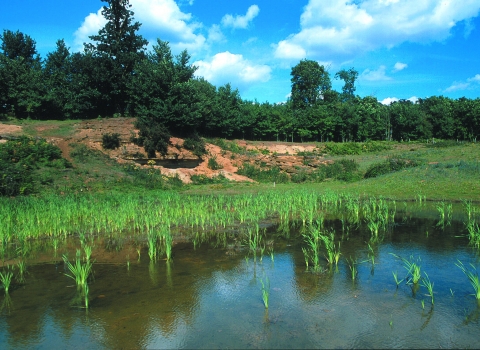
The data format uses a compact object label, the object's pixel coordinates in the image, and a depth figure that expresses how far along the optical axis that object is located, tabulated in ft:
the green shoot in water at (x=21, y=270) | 24.68
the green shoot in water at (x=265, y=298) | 18.24
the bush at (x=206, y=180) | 101.68
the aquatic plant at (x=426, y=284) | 18.31
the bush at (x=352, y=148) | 147.85
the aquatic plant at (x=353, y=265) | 23.23
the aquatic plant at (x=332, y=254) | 25.29
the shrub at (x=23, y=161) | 61.11
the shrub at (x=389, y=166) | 89.92
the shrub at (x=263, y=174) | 112.54
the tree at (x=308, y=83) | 255.50
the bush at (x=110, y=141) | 100.17
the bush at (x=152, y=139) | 102.99
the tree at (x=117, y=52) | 121.29
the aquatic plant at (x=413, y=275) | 20.88
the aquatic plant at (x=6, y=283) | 20.96
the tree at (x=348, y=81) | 280.10
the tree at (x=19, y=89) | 112.68
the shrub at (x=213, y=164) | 113.50
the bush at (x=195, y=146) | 112.78
